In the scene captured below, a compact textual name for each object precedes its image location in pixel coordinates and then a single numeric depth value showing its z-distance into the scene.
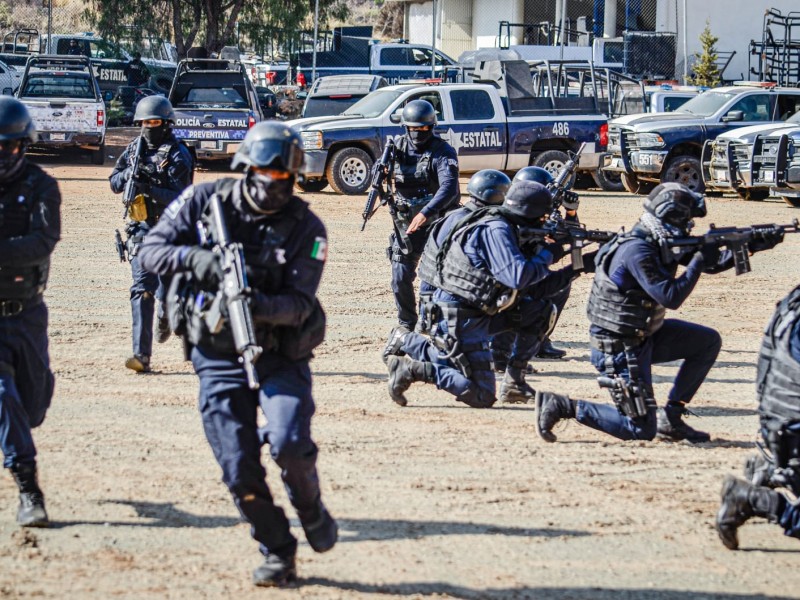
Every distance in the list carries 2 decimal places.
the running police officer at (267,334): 9.37
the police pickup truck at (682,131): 42.06
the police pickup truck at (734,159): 39.86
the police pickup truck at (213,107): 46.47
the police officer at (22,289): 10.76
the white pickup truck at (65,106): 47.16
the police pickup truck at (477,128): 40.91
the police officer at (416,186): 18.69
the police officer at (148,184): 17.02
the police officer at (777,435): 10.12
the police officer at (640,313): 13.37
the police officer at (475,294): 14.67
